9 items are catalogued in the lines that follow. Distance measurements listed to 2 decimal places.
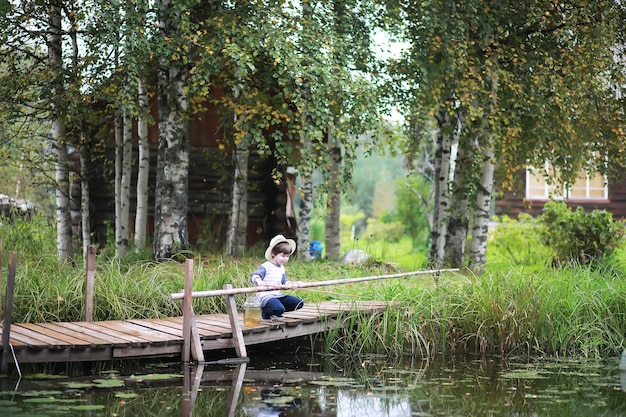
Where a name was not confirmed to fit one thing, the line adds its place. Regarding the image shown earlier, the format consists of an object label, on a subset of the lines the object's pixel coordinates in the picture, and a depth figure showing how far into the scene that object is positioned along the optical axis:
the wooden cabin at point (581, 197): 26.50
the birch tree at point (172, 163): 14.18
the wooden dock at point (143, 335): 8.31
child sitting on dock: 10.05
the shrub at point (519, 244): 19.59
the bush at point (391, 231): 31.83
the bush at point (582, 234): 17.00
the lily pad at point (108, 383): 7.99
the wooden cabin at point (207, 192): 18.81
